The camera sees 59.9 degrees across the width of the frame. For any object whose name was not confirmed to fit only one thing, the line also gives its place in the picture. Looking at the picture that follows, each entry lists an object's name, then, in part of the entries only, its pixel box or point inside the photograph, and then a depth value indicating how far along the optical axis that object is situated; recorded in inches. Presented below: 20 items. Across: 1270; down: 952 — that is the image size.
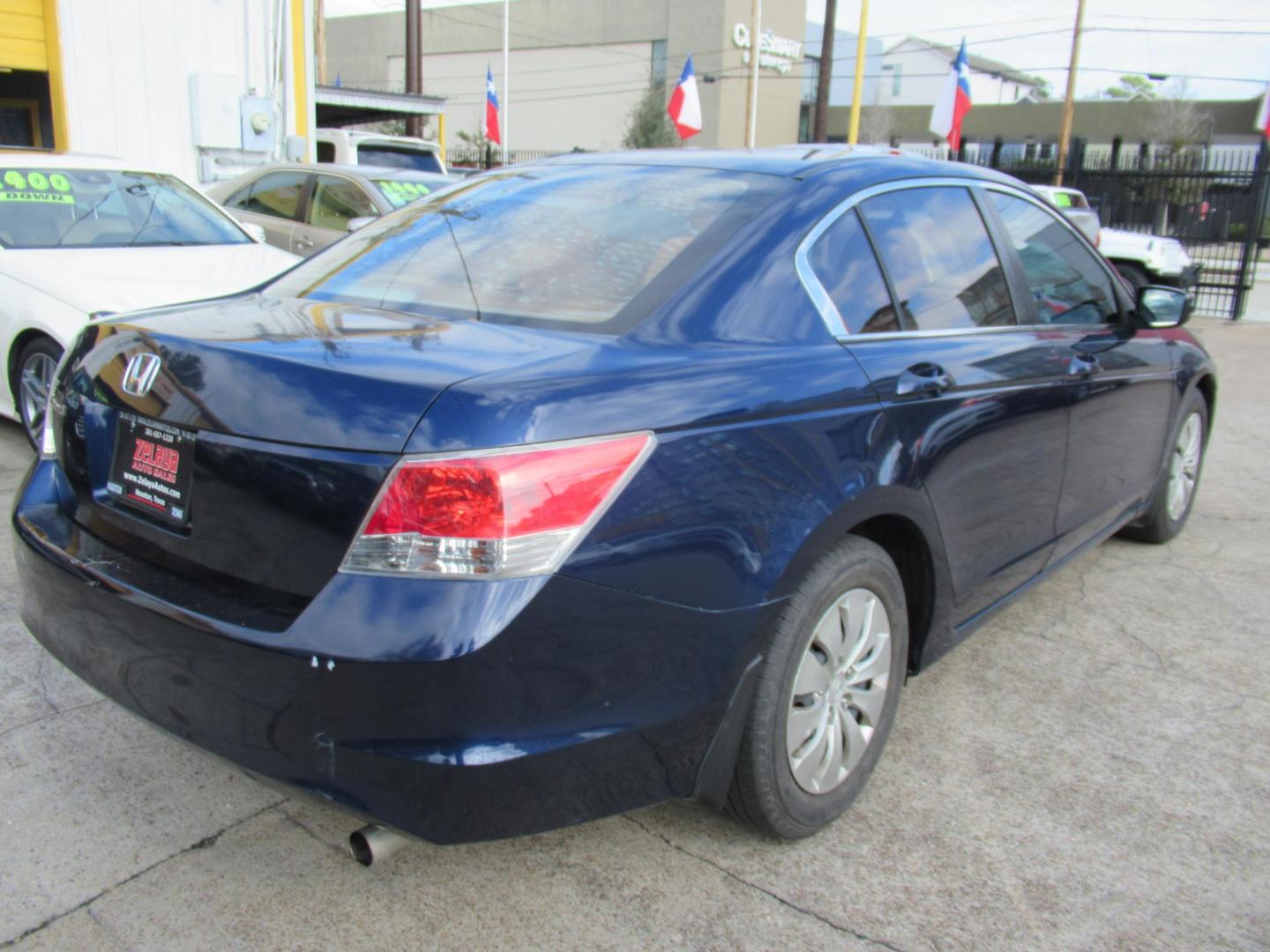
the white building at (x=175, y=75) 452.8
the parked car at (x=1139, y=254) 567.2
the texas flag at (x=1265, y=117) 645.7
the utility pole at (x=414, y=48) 903.7
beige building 2224.4
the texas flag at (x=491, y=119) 1080.5
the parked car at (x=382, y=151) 549.0
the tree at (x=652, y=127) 1847.9
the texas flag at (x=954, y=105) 813.9
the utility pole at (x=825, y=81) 1181.7
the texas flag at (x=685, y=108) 876.0
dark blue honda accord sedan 76.9
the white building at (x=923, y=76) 3132.4
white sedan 209.6
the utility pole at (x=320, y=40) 954.2
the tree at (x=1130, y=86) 3548.2
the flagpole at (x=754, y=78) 1412.4
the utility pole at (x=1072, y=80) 1470.2
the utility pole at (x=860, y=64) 1011.9
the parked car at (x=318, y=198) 386.0
